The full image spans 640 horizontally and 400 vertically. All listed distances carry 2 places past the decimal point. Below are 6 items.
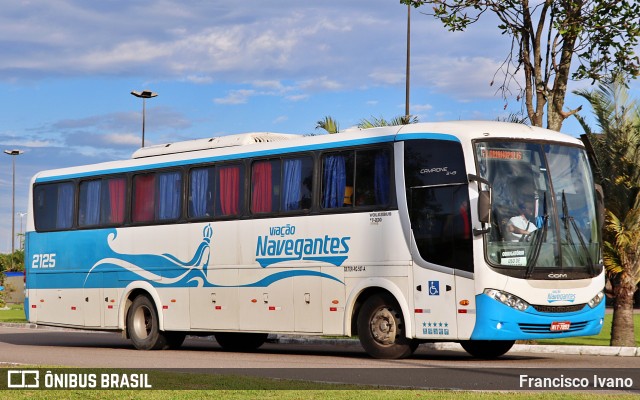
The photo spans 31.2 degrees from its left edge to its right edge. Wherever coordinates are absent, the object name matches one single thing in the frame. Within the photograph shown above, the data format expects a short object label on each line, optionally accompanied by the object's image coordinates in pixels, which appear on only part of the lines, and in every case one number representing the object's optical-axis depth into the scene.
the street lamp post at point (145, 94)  52.94
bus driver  17.11
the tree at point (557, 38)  23.42
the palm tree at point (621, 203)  23.02
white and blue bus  17.12
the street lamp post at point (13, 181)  86.88
